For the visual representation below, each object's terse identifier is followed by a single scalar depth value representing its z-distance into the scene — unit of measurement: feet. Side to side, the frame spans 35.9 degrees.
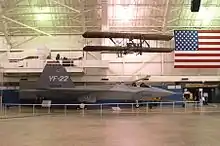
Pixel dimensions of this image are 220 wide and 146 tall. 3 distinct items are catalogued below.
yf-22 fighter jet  98.53
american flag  106.01
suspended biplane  81.35
